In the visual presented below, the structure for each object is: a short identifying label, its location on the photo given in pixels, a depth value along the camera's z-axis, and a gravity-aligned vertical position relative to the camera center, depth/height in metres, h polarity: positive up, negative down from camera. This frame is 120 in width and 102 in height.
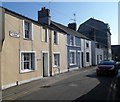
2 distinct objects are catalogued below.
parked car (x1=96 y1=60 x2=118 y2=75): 10.53 -1.35
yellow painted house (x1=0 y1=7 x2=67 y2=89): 7.01 +0.44
